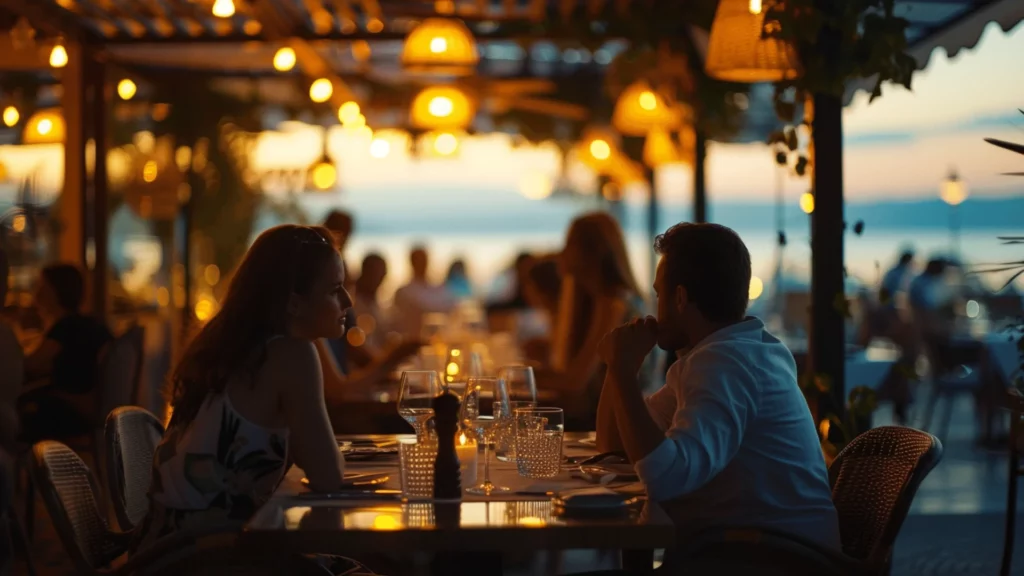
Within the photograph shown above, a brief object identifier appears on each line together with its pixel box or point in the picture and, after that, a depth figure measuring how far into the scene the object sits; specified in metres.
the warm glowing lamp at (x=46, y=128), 7.88
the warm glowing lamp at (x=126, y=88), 8.84
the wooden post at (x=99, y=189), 7.77
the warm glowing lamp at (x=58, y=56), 6.98
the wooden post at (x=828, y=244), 4.64
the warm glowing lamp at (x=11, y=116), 8.47
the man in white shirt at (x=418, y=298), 9.41
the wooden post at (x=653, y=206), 11.64
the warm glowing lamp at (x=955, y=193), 16.77
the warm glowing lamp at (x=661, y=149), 7.88
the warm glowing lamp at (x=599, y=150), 9.55
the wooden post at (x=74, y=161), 7.66
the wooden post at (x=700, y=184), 7.80
